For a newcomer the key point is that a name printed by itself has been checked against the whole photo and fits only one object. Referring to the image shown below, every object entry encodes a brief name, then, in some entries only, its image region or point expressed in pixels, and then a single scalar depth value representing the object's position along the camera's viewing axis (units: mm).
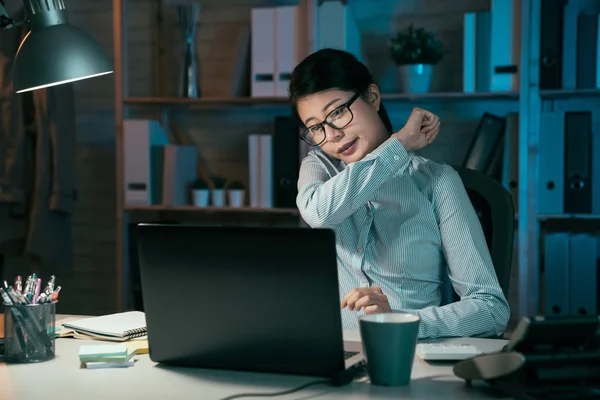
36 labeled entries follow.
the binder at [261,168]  3168
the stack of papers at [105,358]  1242
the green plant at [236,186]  3268
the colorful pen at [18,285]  1349
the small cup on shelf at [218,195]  3279
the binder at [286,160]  3133
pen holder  1289
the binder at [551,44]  2871
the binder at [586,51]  2822
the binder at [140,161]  3234
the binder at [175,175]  3240
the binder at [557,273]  2906
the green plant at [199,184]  3309
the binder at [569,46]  2840
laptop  1098
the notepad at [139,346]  1329
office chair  1756
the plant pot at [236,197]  3246
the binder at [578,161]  2842
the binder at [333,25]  3041
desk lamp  1551
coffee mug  1098
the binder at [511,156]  2971
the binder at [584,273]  2873
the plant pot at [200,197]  3273
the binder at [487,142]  2973
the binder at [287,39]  3078
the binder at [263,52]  3109
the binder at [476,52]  2951
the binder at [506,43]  2883
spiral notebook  1460
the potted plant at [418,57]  3072
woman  1694
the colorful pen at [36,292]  1316
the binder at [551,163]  2875
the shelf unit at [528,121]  2889
